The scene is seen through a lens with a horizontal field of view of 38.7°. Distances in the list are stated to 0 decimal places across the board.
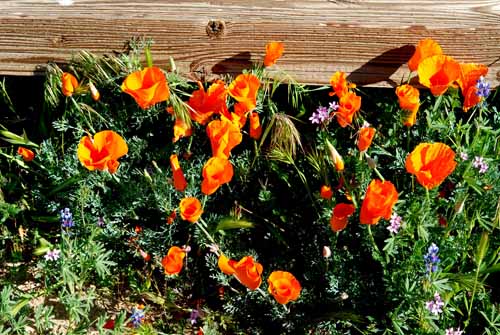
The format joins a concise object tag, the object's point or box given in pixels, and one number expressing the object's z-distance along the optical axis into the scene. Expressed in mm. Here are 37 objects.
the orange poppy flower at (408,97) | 2688
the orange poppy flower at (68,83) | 2812
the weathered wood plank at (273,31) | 2988
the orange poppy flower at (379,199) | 2338
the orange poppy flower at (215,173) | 2498
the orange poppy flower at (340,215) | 2557
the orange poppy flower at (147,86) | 2656
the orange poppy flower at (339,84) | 2773
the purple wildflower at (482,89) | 2719
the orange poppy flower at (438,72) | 2688
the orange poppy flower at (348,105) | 2713
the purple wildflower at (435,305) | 2508
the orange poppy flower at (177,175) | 2615
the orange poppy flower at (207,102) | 2791
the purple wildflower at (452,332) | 2611
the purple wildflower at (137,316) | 2658
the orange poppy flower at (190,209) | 2527
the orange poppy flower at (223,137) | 2604
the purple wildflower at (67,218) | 2719
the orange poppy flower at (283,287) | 2520
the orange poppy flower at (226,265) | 2547
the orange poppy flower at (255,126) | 2844
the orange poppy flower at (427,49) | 2791
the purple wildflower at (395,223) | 2566
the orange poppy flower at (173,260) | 2676
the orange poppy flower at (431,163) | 2383
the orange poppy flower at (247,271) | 2479
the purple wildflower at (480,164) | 2725
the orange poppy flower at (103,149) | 2592
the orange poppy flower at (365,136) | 2500
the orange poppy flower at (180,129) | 2842
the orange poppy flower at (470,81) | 2756
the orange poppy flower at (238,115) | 2797
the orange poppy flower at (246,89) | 2758
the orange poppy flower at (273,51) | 2850
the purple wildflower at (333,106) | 2888
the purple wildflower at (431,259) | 2424
